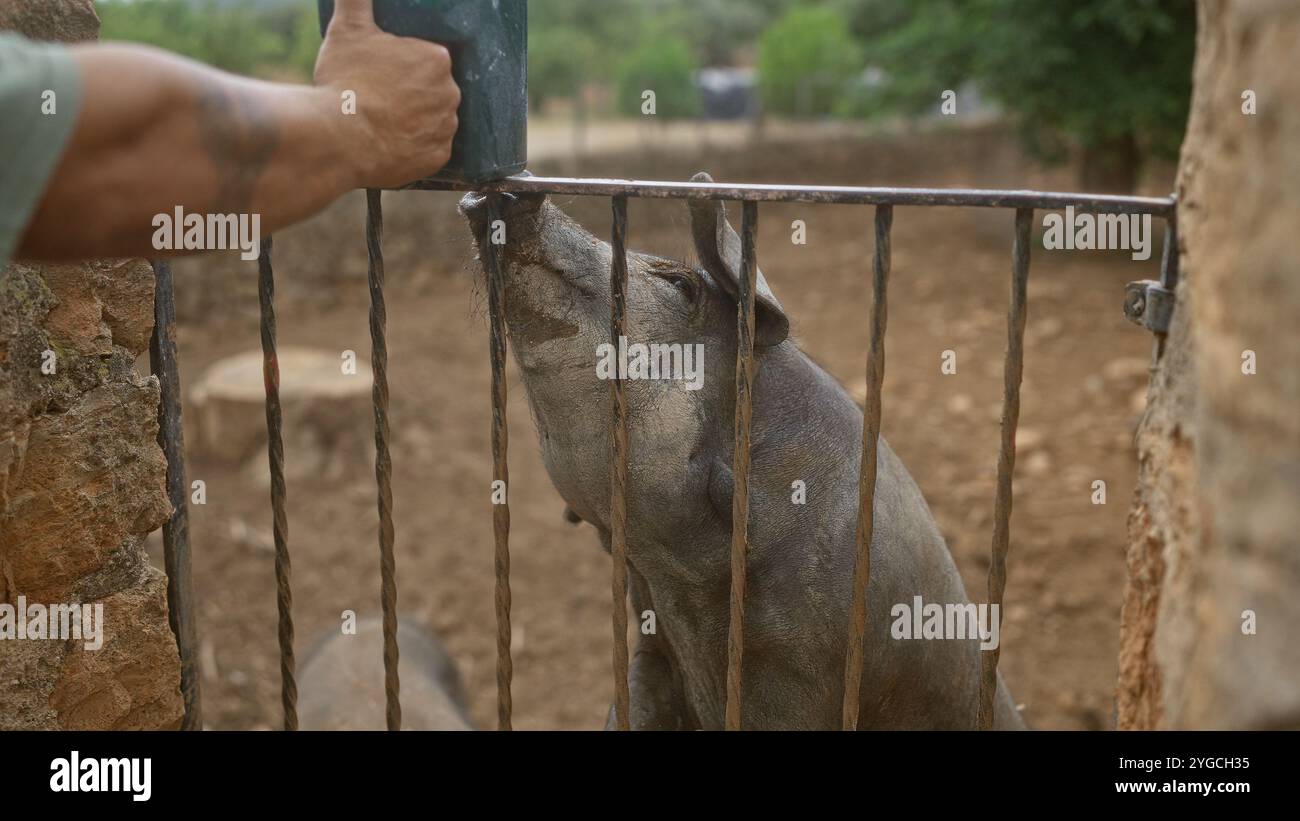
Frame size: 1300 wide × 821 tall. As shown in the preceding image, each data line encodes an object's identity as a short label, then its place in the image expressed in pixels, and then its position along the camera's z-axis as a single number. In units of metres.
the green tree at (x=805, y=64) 18.75
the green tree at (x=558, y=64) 15.71
